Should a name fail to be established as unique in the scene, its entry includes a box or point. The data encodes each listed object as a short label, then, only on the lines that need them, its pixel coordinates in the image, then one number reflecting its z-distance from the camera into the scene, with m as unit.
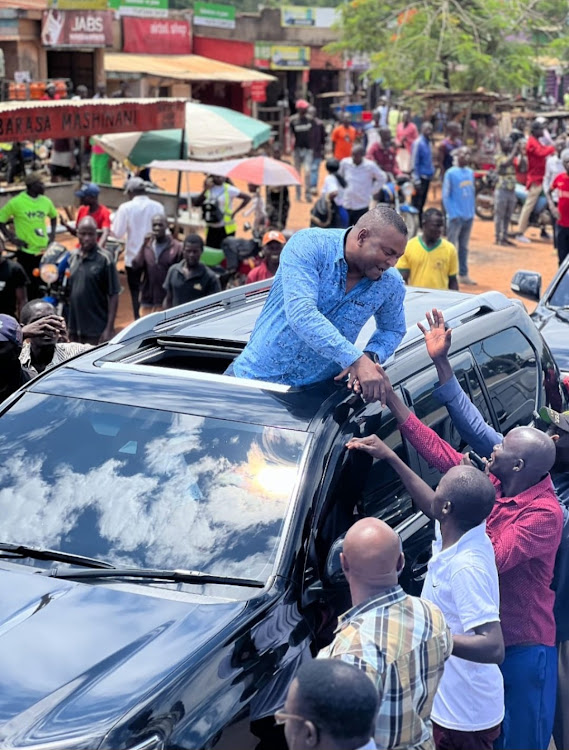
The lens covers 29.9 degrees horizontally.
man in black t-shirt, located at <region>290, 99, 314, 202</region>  24.36
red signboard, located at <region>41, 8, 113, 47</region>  28.20
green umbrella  17.22
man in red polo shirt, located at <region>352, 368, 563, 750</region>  3.86
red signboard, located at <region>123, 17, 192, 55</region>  37.06
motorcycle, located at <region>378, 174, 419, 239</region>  16.55
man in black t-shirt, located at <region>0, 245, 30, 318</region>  9.70
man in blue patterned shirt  4.16
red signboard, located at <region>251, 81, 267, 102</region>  37.97
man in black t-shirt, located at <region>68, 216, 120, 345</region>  9.83
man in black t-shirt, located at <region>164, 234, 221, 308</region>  9.98
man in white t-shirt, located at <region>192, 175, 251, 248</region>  14.34
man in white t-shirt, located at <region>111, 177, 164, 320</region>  12.77
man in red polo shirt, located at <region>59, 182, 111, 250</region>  13.18
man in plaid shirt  2.85
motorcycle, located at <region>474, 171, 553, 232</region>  22.08
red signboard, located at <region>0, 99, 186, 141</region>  12.39
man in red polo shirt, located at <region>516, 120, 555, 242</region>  18.62
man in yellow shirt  10.25
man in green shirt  12.67
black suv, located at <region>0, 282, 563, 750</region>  3.06
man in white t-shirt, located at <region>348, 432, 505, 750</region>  3.37
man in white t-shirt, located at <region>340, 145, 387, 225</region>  15.98
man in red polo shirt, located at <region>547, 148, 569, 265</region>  13.14
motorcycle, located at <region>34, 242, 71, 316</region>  11.30
